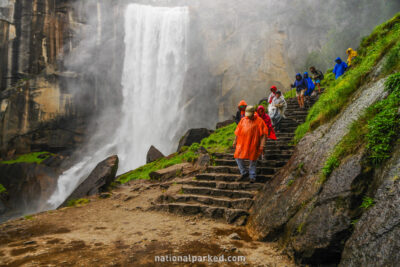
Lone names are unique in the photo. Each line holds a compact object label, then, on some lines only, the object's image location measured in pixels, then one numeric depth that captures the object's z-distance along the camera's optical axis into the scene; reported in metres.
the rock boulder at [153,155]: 15.02
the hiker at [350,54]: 9.35
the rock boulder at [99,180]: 9.49
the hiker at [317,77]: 11.67
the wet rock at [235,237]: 4.15
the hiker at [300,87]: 9.97
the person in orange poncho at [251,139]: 5.69
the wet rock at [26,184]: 17.52
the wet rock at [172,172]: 9.09
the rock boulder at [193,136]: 15.48
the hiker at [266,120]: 6.68
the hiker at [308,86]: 10.22
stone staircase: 5.28
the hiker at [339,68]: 8.99
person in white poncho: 8.48
